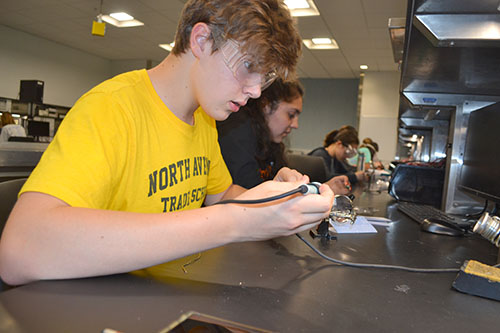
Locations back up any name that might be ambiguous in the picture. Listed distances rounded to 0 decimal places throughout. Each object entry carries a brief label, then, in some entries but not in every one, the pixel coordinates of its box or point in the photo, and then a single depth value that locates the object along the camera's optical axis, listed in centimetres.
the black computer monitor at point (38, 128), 543
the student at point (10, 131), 491
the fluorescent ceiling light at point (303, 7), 455
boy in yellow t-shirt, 54
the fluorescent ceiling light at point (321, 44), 593
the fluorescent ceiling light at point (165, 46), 680
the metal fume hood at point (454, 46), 88
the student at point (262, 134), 157
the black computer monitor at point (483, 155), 119
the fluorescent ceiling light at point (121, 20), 541
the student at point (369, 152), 526
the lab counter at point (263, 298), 46
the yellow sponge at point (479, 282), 64
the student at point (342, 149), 395
